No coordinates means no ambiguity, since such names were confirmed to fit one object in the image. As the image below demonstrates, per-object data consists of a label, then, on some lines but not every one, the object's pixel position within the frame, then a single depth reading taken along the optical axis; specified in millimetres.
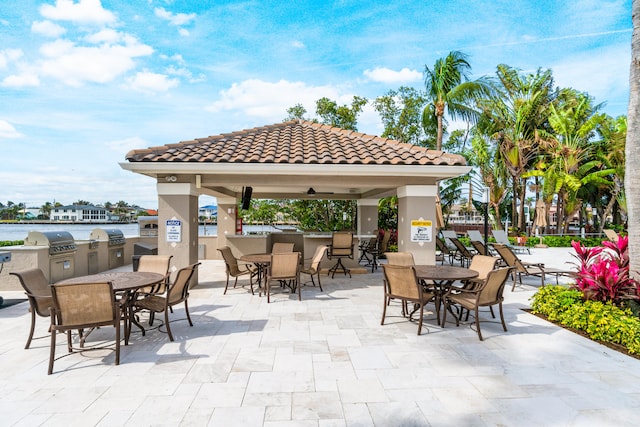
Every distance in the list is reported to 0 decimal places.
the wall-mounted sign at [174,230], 8133
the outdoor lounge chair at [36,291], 4184
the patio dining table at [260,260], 7262
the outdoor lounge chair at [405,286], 5084
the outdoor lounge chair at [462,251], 10742
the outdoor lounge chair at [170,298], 4738
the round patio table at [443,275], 5293
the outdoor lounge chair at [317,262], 7800
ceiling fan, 11580
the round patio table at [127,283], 4538
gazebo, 7668
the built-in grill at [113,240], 11031
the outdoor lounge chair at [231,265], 7621
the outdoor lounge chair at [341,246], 9945
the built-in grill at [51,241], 8289
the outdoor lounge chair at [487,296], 4871
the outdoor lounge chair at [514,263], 8191
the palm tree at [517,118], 19844
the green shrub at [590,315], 4453
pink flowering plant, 5020
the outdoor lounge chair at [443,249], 12028
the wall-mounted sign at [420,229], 8242
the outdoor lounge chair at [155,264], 5996
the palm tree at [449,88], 16203
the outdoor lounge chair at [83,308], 3789
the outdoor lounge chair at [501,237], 14172
